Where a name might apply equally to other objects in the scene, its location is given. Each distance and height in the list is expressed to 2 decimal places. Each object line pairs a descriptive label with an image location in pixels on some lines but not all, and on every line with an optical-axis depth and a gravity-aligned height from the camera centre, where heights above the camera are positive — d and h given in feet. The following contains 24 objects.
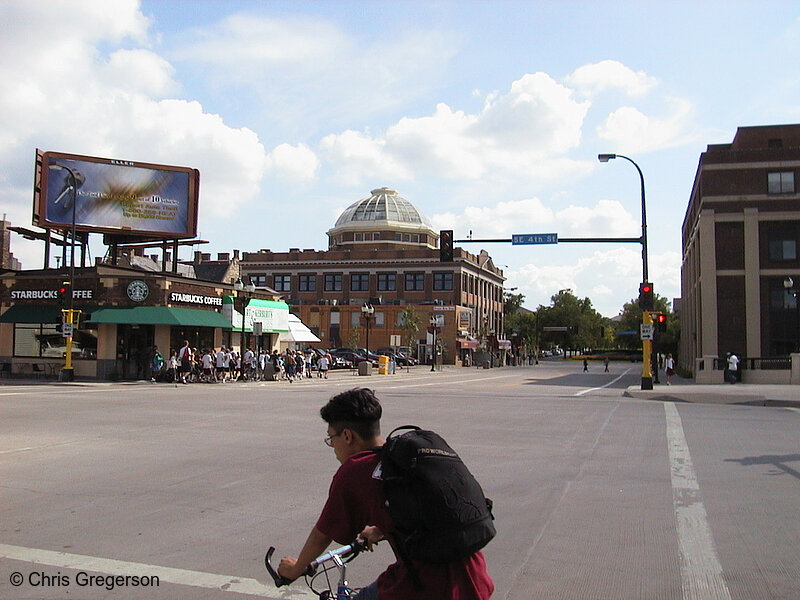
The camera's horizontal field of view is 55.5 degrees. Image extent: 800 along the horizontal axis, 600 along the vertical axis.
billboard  129.90 +26.23
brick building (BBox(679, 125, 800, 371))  153.07 +20.66
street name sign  102.06 +14.78
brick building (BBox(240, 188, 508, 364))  302.25 +25.08
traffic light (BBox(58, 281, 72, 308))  107.96 +7.48
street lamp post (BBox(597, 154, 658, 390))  98.63 +0.30
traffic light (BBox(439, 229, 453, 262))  97.55 +13.21
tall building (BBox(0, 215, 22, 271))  155.22 +20.39
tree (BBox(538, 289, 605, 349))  455.22 +16.76
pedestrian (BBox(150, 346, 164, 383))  115.96 -3.24
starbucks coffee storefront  121.29 +3.64
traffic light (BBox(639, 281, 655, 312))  100.32 +7.00
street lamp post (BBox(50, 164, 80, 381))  107.34 +3.08
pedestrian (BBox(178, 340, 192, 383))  115.75 -2.58
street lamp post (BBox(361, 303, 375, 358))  186.80 +8.55
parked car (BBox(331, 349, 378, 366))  212.23 -2.82
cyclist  9.80 -2.43
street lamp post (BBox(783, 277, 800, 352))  149.13 +11.60
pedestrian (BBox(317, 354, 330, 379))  149.59 -3.81
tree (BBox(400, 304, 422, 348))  271.90 +8.19
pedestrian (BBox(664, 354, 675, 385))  139.71 -3.05
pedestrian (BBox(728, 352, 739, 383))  121.49 -2.69
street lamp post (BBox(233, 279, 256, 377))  131.13 +9.75
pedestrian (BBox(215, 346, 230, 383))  118.01 -2.40
